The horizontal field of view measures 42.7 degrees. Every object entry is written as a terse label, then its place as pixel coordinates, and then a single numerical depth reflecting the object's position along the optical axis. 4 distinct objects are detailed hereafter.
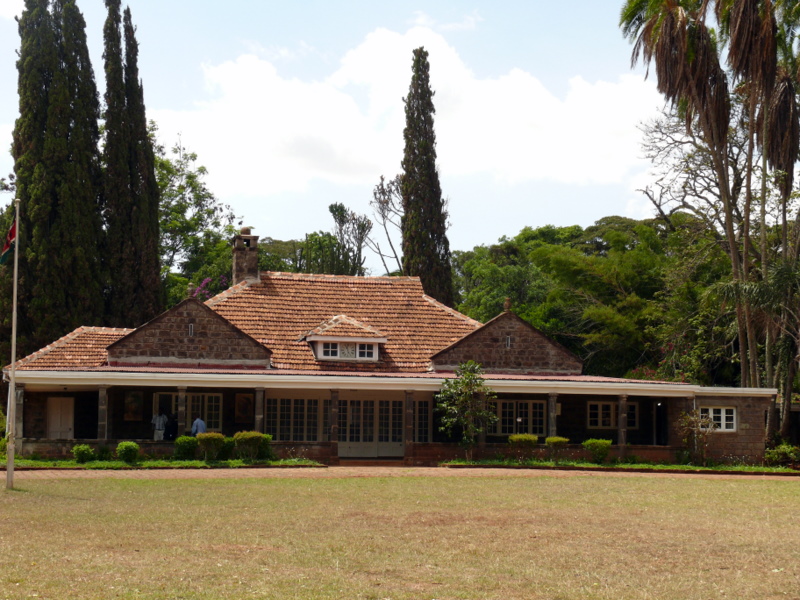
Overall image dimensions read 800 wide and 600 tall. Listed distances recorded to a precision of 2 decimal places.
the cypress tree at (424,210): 40.66
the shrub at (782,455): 27.08
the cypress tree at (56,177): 33.69
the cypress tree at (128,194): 36.38
